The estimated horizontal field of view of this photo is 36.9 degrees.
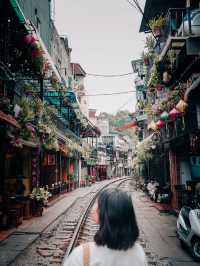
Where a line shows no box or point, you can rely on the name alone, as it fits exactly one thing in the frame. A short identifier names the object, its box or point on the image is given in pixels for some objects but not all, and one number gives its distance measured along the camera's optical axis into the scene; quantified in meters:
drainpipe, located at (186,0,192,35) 9.73
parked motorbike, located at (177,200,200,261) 7.83
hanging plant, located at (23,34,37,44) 11.64
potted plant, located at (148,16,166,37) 13.52
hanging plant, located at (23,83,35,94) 15.40
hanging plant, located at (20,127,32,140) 12.08
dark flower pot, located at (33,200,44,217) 14.79
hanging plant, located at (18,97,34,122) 12.15
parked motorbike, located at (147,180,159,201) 20.09
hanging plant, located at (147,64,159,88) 14.14
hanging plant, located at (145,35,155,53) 15.80
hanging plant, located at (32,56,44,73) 12.86
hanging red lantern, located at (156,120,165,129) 16.22
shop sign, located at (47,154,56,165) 21.00
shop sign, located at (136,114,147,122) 29.68
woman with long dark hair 2.17
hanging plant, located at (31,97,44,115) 13.64
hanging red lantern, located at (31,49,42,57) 12.39
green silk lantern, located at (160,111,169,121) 14.40
